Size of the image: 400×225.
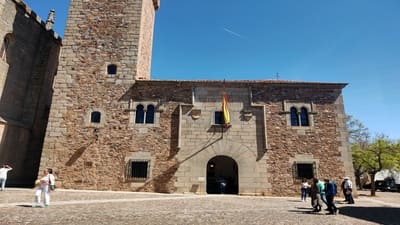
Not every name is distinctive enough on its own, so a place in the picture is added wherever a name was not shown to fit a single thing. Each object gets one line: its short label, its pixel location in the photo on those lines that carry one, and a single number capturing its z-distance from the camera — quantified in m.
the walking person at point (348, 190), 11.32
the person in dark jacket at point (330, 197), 8.05
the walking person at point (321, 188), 8.72
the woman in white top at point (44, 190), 7.77
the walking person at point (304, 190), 11.87
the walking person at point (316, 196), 8.34
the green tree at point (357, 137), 25.91
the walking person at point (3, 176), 11.72
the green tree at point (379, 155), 20.88
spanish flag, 14.17
